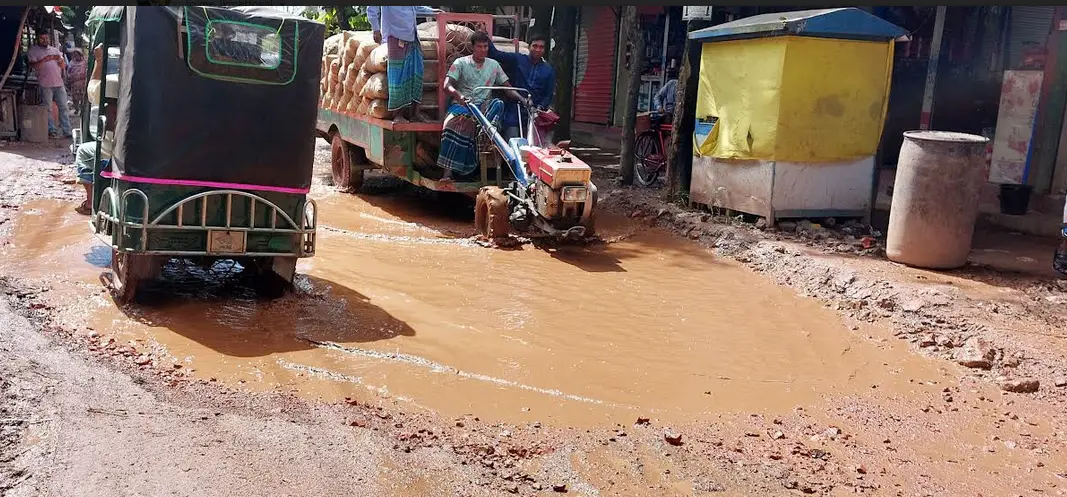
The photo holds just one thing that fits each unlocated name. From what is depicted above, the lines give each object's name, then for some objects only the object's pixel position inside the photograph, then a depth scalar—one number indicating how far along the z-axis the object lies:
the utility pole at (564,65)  13.02
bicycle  11.50
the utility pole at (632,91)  11.05
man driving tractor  9.16
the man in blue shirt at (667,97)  12.29
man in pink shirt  15.20
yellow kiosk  8.46
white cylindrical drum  7.11
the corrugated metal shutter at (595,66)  17.92
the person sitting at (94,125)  6.04
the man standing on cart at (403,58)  9.09
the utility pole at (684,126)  10.02
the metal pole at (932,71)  10.30
